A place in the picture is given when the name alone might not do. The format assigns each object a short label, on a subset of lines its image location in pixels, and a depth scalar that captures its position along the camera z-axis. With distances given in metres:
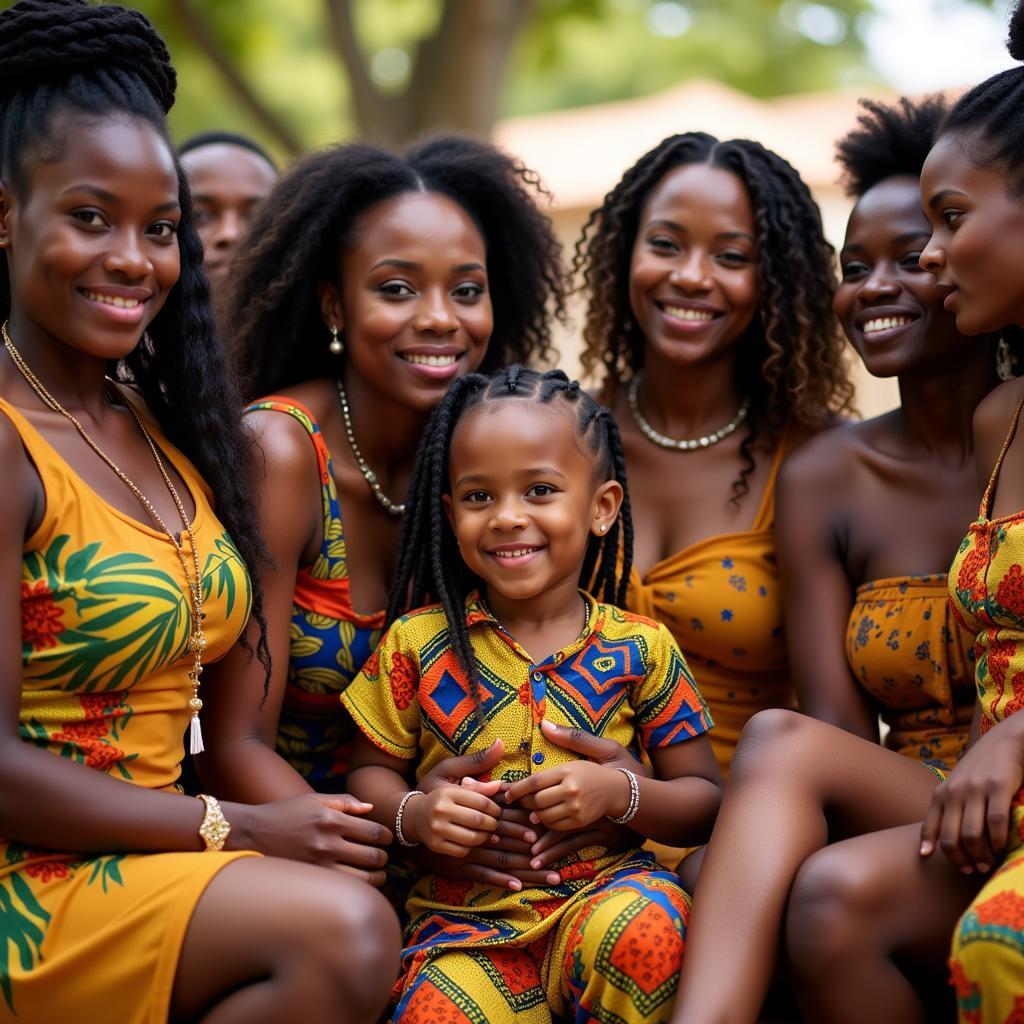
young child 2.86
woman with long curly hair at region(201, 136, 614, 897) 3.35
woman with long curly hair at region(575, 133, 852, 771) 3.80
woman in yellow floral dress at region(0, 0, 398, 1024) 2.50
